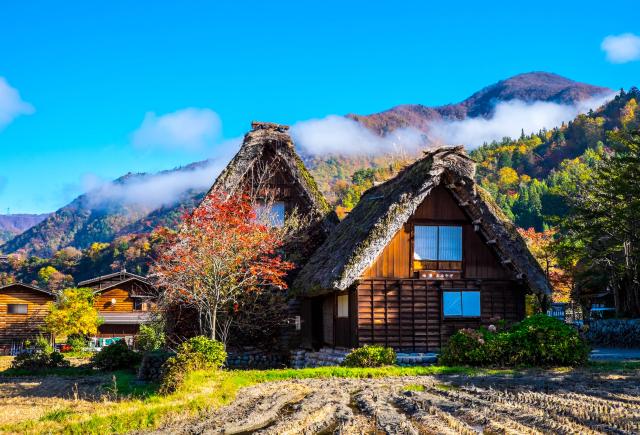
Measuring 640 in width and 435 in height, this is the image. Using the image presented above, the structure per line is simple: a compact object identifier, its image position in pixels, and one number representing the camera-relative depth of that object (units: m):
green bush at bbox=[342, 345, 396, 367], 17.39
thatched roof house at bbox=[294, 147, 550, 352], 20.25
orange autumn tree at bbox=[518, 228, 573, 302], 45.06
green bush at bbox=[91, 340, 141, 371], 27.39
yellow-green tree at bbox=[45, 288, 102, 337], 45.34
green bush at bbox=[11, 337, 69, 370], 28.00
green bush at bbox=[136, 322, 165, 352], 32.44
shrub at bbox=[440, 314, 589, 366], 16.94
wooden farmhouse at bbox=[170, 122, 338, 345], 25.86
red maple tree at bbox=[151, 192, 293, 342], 20.27
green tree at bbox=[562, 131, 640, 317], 23.97
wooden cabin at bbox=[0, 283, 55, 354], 49.25
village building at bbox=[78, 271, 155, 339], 52.06
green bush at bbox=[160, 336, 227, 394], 13.98
